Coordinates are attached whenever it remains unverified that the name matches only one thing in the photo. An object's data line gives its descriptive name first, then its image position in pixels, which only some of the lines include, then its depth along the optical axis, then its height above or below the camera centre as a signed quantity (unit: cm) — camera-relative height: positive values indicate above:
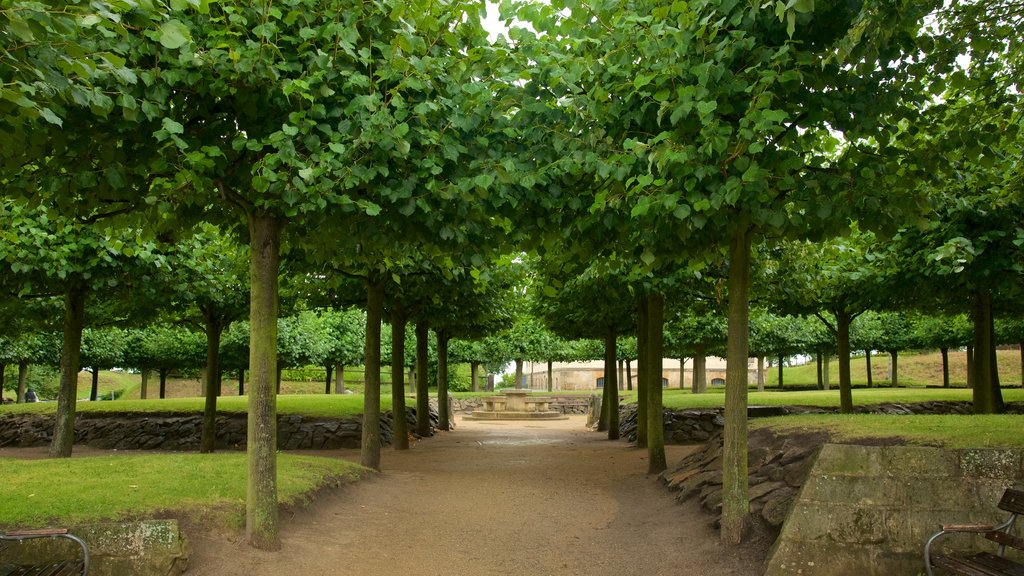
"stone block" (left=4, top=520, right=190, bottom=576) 534 -152
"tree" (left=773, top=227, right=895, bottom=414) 1185 +132
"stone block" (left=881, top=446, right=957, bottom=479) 582 -95
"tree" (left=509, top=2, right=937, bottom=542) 546 +192
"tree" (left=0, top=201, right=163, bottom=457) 1067 +132
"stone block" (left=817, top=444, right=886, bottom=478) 593 -96
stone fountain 3209 -286
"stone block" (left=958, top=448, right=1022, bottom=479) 567 -94
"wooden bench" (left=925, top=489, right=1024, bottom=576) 465 -144
